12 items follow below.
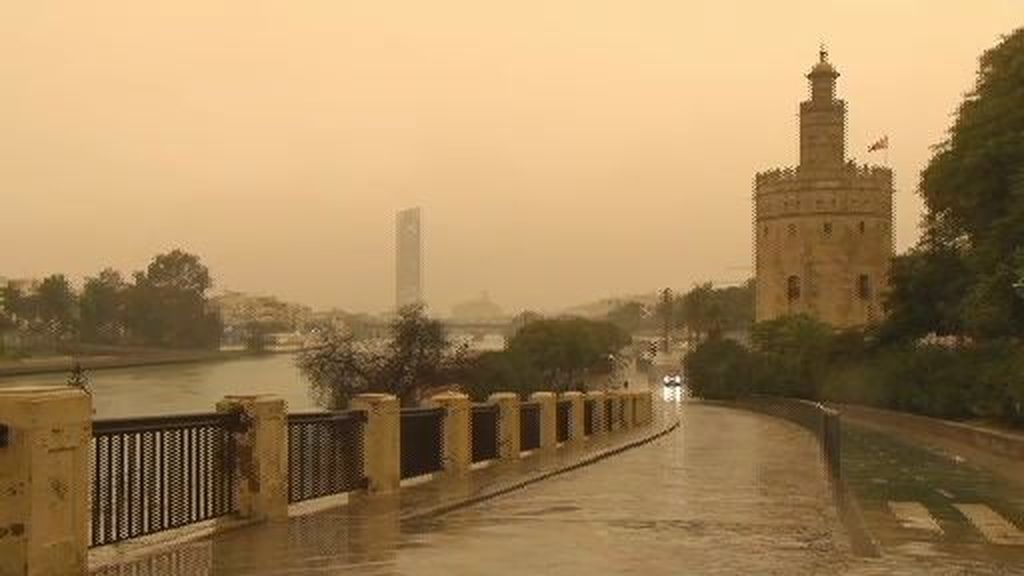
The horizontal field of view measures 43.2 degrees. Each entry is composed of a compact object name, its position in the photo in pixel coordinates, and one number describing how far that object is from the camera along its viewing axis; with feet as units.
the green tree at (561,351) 449.48
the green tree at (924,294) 172.35
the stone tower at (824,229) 384.06
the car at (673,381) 366.49
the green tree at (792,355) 264.11
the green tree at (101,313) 620.49
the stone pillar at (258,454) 41.78
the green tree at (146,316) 634.84
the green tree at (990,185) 117.08
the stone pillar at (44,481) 28.48
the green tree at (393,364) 303.89
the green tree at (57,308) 622.95
